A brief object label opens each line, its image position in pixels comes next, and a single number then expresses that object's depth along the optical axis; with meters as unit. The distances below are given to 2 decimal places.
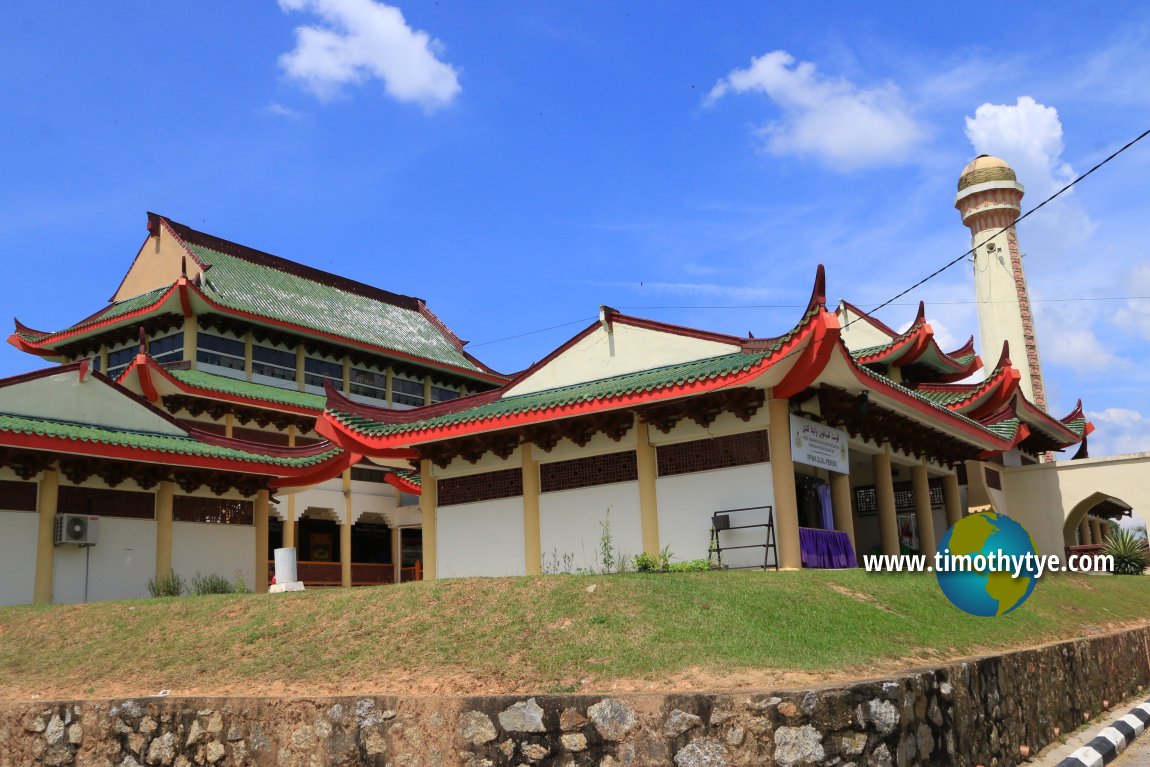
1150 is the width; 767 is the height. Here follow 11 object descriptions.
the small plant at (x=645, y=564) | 16.41
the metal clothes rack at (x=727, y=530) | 17.22
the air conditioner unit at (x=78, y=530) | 19.98
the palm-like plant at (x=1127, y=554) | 30.81
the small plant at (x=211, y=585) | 20.89
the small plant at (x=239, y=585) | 21.02
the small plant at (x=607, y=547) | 18.92
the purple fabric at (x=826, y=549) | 17.75
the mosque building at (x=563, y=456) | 17.97
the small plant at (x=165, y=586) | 20.67
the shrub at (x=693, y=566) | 16.23
